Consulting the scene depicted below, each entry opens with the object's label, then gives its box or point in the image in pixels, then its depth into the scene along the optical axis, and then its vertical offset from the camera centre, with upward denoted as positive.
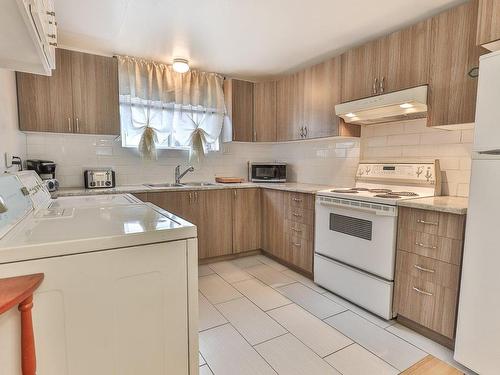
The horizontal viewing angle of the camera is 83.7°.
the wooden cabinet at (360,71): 2.34 +0.81
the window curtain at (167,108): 2.88 +0.61
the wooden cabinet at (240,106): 3.44 +0.71
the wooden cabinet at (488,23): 1.44 +0.75
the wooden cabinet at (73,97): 2.45 +0.60
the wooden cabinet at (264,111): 3.50 +0.66
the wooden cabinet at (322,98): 2.68 +0.67
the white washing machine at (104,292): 0.82 -0.43
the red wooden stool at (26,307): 0.73 -0.39
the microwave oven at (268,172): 3.57 -0.11
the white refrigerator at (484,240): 1.36 -0.38
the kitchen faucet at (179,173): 3.24 -0.13
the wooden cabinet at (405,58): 2.01 +0.81
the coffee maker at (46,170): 2.35 -0.08
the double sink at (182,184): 3.08 -0.26
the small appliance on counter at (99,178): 2.73 -0.16
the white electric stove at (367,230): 1.98 -0.52
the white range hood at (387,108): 2.01 +0.45
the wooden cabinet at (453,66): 1.75 +0.65
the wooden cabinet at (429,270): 1.65 -0.66
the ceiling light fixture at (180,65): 2.91 +1.03
